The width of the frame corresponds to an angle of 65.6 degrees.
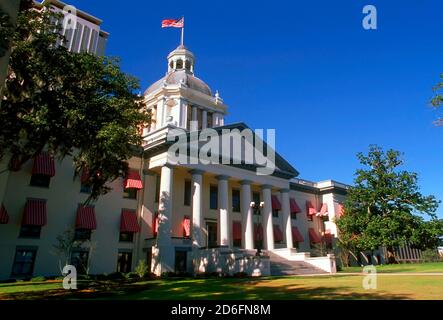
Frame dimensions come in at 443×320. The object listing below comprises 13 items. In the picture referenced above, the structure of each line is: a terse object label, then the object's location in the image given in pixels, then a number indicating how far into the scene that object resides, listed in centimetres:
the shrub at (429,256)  9094
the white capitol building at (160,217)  2558
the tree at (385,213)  3772
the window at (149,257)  2993
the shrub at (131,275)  2523
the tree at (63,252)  2594
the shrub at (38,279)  2229
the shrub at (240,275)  2581
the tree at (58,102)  1700
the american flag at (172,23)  5147
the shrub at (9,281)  2260
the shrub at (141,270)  2572
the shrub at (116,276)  2444
